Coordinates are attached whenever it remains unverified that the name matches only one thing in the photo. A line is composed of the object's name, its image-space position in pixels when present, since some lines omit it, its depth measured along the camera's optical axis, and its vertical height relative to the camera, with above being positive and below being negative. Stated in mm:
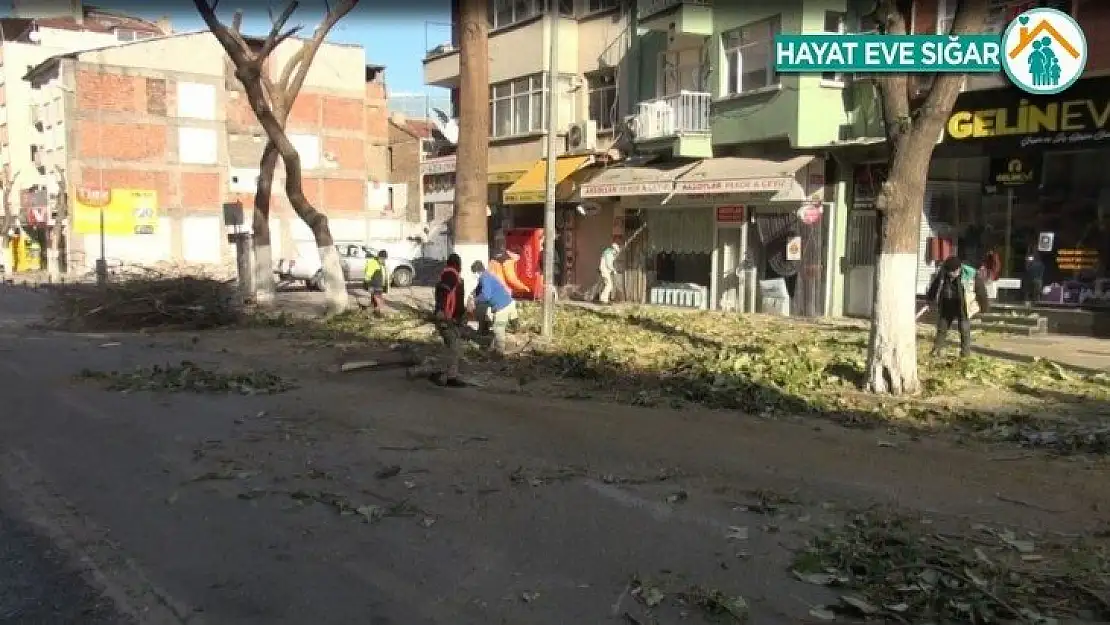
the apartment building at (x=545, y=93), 25594 +4362
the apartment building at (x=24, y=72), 52188 +9811
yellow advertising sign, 46188 +1357
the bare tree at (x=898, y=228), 9727 +167
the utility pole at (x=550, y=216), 14539 +390
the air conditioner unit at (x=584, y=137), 25672 +2921
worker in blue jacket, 13117 -895
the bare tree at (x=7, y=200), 50875 +2106
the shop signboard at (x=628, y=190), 21531 +1268
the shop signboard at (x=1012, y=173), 16219 +1278
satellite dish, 31172 +3967
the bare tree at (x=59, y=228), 47156 +466
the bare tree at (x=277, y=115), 18375 +2562
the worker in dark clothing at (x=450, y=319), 10906 -1004
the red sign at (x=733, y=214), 21066 +646
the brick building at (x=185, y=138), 46938 +5441
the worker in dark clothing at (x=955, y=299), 12375 -761
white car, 31156 -1014
